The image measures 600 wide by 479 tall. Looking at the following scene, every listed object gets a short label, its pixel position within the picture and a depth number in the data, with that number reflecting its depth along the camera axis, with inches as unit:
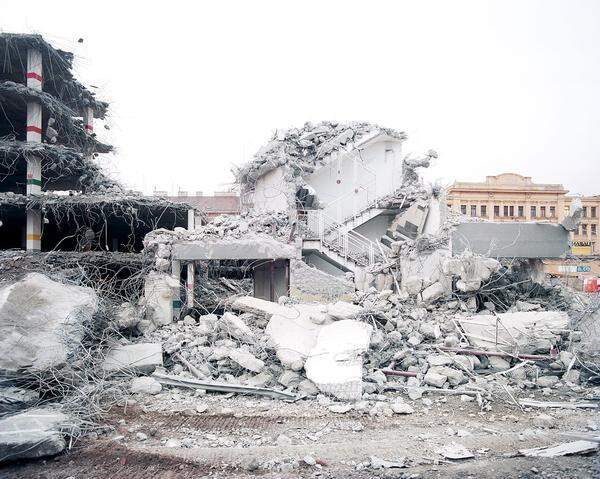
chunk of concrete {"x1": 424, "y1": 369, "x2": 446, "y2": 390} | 314.5
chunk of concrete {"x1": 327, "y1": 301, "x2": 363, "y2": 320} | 384.8
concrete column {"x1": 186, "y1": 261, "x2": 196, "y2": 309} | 487.8
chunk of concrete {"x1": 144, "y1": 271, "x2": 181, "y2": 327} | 447.5
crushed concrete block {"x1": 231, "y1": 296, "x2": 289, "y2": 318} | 404.2
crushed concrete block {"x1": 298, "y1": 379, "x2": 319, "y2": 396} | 300.0
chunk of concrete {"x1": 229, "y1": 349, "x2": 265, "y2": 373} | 329.7
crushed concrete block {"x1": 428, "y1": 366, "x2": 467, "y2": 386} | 320.5
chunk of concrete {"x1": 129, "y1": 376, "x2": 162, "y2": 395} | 299.7
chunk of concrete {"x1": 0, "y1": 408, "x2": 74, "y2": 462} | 201.7
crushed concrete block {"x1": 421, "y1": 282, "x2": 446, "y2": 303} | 458.0
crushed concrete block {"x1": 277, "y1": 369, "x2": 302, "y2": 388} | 314.0
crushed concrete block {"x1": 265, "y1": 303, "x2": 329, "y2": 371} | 328.5
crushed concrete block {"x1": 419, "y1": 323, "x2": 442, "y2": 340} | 377.7
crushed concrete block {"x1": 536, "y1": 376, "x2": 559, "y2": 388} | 324.2
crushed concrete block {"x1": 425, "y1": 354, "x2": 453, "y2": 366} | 339.3
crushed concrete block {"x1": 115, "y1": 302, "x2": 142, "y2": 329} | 376.8
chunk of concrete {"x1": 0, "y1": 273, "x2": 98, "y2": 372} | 261.2
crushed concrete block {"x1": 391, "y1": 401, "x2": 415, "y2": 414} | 271.5
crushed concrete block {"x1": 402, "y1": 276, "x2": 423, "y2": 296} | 479.8
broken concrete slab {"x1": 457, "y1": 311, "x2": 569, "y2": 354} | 361.1
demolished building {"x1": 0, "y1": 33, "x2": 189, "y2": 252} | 632.4
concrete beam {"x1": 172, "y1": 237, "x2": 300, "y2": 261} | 492.1
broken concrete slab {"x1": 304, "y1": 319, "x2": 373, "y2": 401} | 290.4
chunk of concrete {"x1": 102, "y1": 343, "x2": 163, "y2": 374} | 316.5
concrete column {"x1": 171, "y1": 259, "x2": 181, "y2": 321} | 469.1
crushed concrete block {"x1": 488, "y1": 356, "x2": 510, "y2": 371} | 348.5
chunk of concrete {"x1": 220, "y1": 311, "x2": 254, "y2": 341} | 369.7
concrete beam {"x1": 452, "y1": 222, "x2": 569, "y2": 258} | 510.6
